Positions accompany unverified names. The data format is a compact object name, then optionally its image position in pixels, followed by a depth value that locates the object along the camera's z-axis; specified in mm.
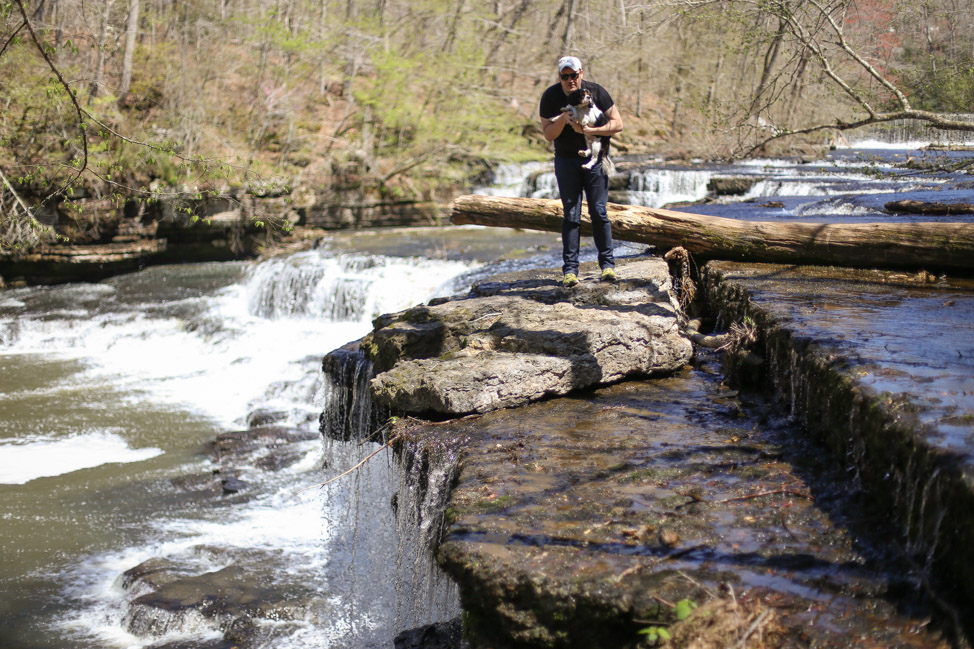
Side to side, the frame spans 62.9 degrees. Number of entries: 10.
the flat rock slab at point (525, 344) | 5055
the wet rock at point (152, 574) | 6273
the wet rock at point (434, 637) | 4461
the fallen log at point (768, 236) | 6738
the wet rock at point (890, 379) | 3027
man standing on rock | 5816
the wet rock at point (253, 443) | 8898
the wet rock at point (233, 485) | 8172
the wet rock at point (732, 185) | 15258
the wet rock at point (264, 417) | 9859
